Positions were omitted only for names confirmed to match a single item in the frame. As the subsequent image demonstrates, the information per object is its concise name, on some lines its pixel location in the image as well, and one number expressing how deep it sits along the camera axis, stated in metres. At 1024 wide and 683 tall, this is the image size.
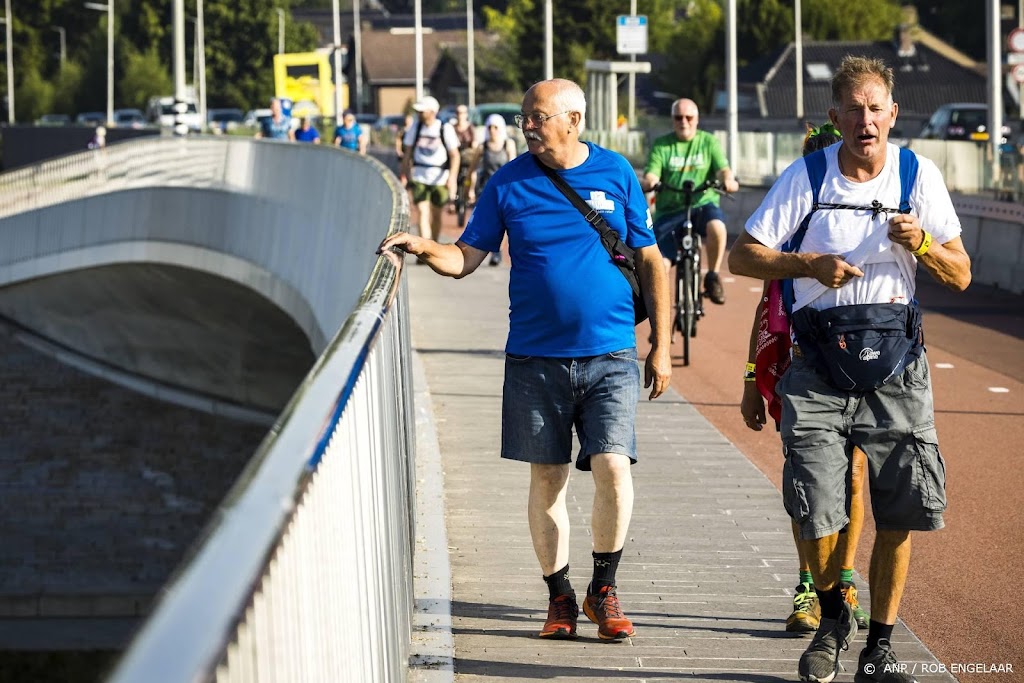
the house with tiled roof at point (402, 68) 117.19
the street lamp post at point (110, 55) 92.88
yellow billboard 90.04
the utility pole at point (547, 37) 52.69
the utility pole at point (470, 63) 83.06
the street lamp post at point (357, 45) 101.19
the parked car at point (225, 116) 95.14
